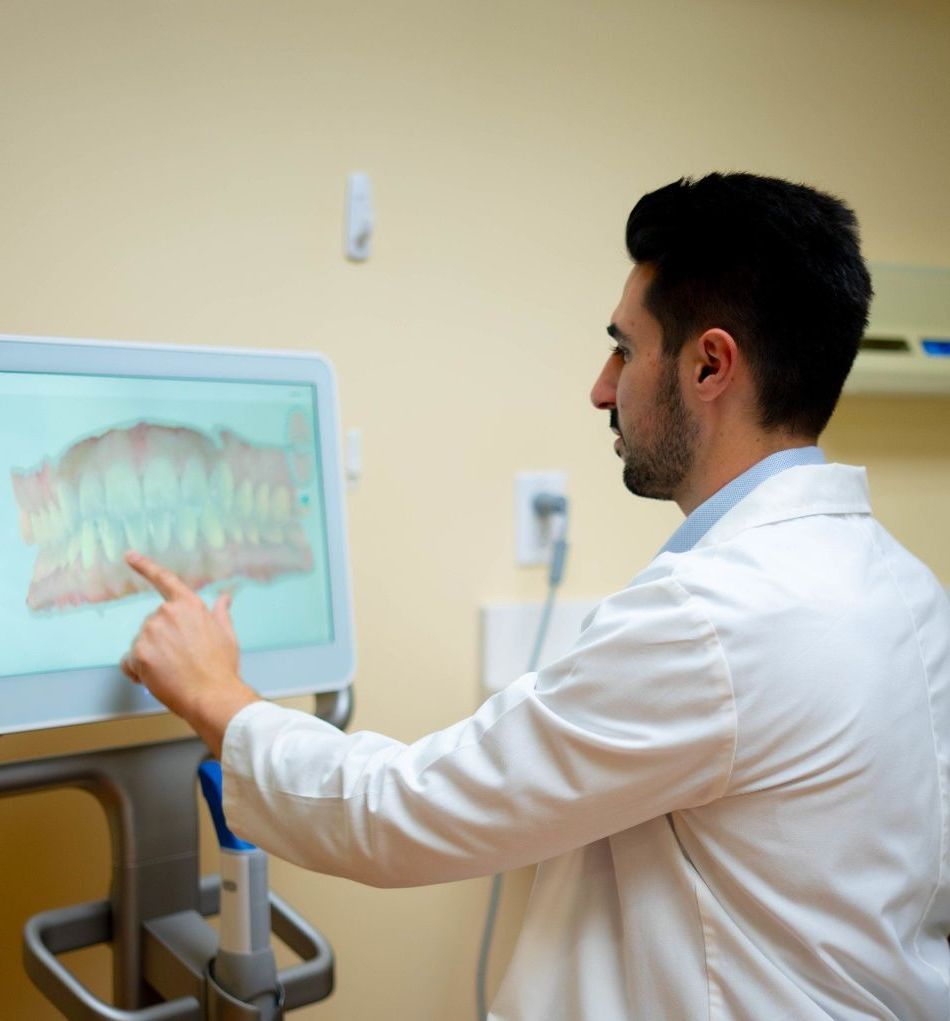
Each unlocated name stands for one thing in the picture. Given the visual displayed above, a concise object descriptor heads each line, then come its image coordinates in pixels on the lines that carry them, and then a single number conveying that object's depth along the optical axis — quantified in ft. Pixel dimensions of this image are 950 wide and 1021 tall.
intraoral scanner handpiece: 3.51
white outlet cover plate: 5.87
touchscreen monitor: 3.65
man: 3.07
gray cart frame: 3.69
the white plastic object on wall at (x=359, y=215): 5.34
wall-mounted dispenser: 6.48
